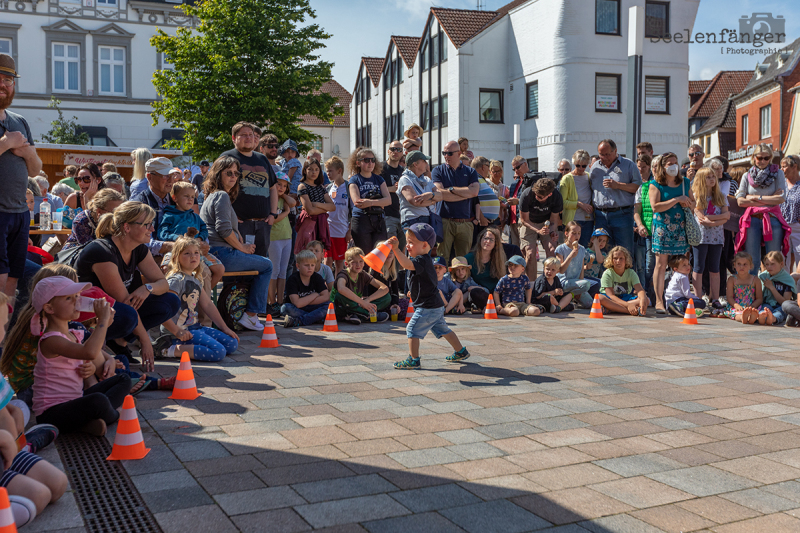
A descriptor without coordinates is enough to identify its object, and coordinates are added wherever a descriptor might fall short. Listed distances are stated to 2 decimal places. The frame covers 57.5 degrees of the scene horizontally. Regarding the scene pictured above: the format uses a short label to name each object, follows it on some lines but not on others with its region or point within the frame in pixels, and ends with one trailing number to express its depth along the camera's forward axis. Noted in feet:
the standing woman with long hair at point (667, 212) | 35.32
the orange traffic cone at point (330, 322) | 29.68
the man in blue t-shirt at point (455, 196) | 35.42
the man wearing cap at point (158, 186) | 26.89
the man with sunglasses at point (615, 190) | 38.01
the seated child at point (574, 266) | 36.73
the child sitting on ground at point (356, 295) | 31.83
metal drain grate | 10.75
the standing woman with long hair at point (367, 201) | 34.88
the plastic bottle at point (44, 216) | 33.76
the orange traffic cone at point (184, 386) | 17.97
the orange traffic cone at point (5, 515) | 9.05
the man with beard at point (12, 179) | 17.83
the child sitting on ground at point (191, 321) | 22.72
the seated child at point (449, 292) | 34.27
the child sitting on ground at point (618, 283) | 35.12
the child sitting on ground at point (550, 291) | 35.53
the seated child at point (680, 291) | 34.12
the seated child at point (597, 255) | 38.17
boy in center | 22.20
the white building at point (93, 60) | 120.26
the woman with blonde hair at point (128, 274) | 19.58
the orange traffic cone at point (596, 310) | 33.61
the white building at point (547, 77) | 102.01
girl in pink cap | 14.89
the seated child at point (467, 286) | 34.96
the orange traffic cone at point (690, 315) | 31.81
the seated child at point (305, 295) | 31.06
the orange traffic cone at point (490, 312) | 33.32
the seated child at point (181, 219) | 26.76
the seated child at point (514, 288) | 34.99
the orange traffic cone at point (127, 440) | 13.41
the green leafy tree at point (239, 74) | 96.94
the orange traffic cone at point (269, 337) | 25.41
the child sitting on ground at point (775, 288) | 31.99
